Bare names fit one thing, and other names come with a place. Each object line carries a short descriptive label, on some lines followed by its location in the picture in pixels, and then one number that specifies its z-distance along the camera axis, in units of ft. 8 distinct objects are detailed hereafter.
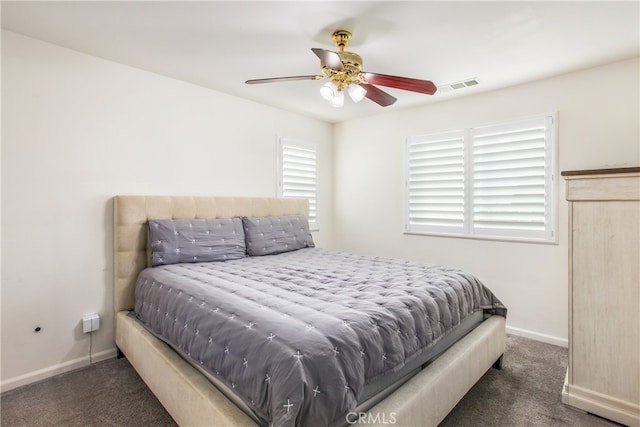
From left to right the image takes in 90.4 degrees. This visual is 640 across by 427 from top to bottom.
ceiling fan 6.77
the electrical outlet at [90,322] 8.31
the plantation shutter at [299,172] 13.56
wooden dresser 5.96
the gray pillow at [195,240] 8.73
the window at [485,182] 9.95
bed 4.62
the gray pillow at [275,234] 10.69
